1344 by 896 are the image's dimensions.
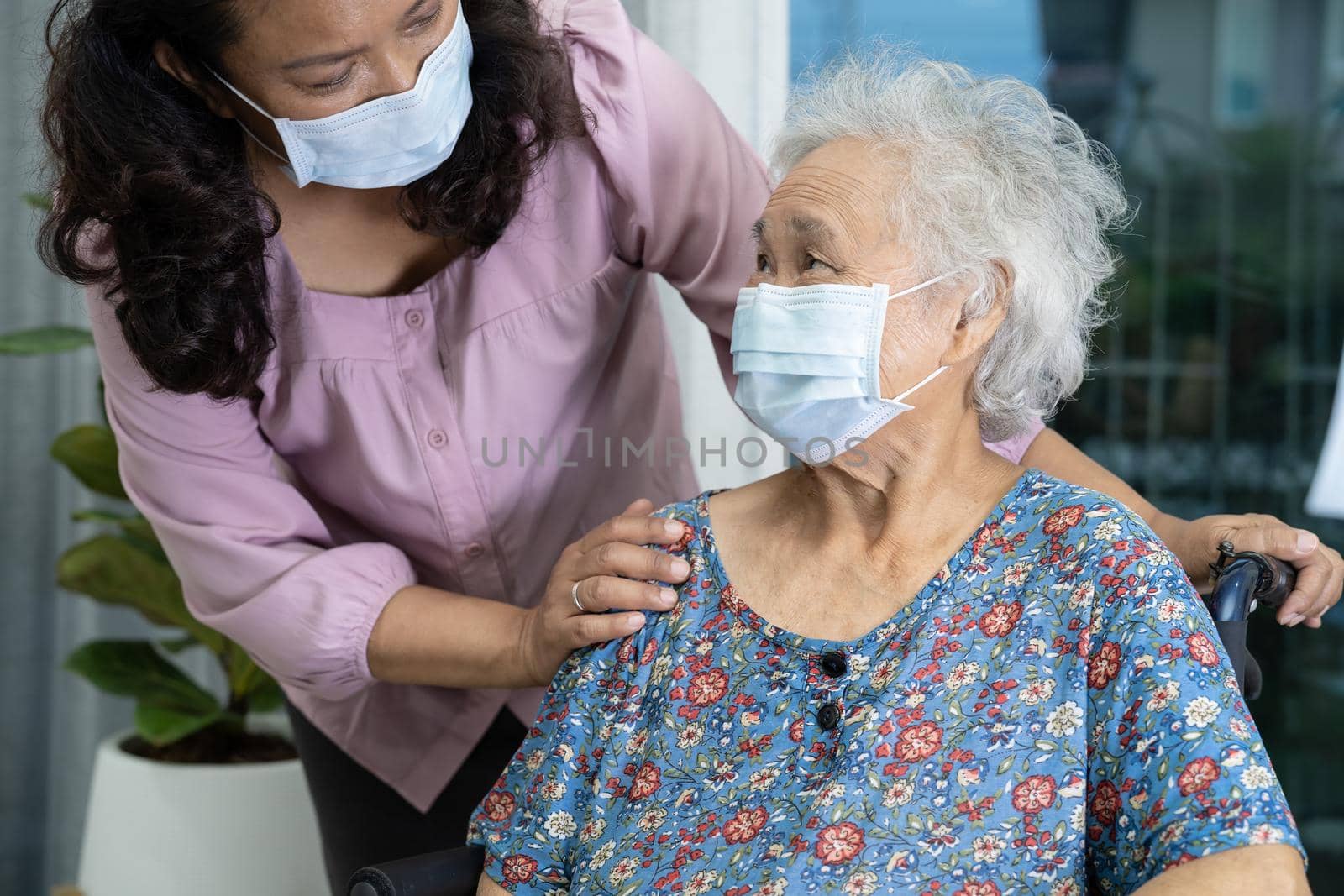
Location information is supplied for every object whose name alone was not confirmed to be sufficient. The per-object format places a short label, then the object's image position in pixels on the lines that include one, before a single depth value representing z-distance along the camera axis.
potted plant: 2.37
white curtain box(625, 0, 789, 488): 2.52
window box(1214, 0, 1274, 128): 2.74
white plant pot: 2.37
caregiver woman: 1.40
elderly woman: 1.21
